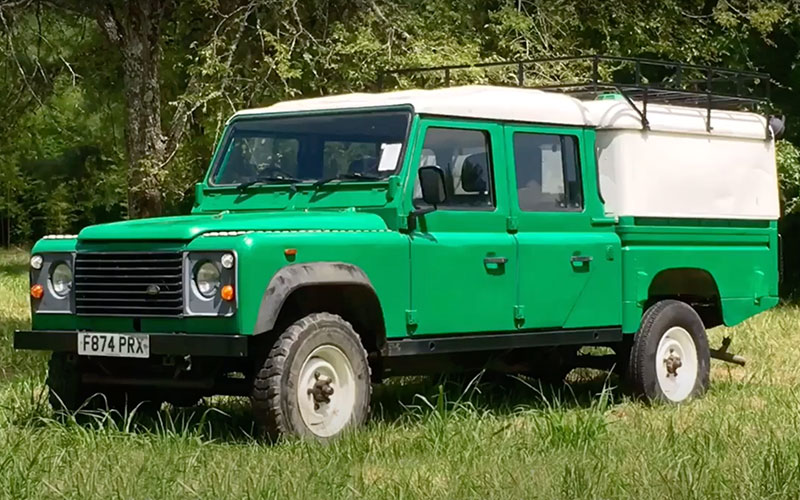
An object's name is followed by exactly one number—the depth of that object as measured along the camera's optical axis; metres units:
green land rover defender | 8.39
